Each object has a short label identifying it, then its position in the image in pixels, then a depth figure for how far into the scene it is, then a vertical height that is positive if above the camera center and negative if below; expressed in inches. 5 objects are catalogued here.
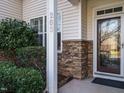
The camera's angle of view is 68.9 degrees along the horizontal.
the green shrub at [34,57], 121.1 -17.5
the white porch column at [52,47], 94.4 -2.8
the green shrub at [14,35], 141.1 +15.5
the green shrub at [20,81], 81.5 -33.7
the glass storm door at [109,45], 120.9 -1.3
